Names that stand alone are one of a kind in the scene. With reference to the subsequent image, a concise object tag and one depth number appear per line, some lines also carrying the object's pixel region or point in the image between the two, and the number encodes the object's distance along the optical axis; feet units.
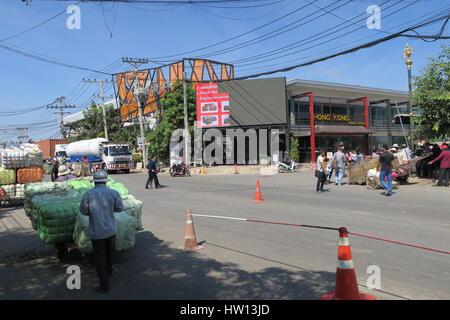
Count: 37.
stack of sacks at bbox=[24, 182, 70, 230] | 21.20
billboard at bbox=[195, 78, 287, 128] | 108.06
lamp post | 59.82
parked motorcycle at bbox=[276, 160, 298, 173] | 94.02
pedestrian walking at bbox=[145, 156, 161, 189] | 58.75
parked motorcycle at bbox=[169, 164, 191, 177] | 87.71
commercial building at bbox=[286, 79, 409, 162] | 117.67
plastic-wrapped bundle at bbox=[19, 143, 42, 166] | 47.03
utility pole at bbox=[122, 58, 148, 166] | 114.11
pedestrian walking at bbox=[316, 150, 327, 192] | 49.03
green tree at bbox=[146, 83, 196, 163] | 113.70
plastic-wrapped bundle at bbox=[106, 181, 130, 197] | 23.81
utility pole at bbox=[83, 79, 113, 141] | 143.64
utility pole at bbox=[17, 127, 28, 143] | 297.29
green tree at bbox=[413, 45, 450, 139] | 53.72
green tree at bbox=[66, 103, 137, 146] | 165.58
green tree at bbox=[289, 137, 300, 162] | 110.63
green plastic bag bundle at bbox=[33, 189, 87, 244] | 18.93
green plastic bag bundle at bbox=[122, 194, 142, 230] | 20.94
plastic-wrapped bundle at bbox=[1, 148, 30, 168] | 44.29
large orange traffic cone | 13.20
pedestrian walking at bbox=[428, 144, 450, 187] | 48.78
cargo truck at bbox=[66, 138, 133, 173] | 108.27
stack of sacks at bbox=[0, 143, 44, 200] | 44.34
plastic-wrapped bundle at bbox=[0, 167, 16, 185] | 44.11
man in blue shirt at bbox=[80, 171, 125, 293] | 15.79
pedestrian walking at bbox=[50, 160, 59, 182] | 62.39
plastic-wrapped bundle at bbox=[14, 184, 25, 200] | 44.71
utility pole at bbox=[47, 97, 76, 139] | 196.65
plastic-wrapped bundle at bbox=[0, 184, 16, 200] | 43.62
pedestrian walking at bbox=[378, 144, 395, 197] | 43.73
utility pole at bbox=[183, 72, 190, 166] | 102.78
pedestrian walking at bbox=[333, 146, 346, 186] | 57.12
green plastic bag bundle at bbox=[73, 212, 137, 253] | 17.88
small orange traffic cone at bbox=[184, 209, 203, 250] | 22.36
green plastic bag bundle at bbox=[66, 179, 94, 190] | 25.64
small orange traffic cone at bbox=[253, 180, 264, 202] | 42.09
